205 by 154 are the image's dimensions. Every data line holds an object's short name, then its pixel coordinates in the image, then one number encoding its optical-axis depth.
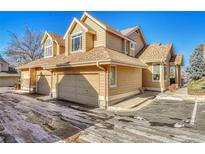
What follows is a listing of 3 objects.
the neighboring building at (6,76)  25.70
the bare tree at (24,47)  25.64
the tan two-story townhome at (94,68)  8.44
